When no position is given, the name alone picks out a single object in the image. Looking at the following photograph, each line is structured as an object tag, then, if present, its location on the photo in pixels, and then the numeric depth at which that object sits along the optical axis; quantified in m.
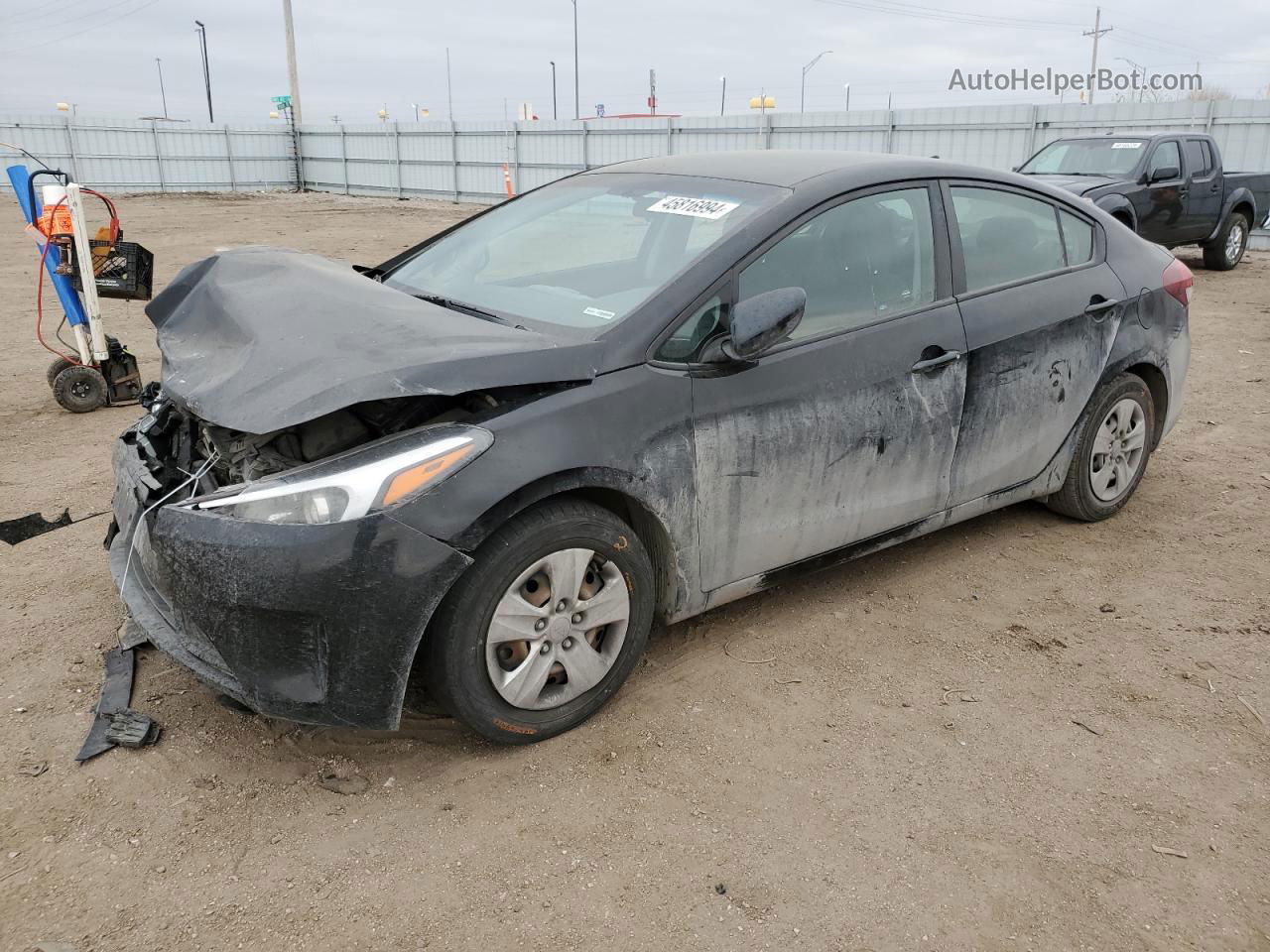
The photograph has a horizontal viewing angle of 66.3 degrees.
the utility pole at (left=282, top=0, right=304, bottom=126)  37.03
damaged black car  2.51
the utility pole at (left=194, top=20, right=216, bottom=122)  64.75
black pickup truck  11.86
